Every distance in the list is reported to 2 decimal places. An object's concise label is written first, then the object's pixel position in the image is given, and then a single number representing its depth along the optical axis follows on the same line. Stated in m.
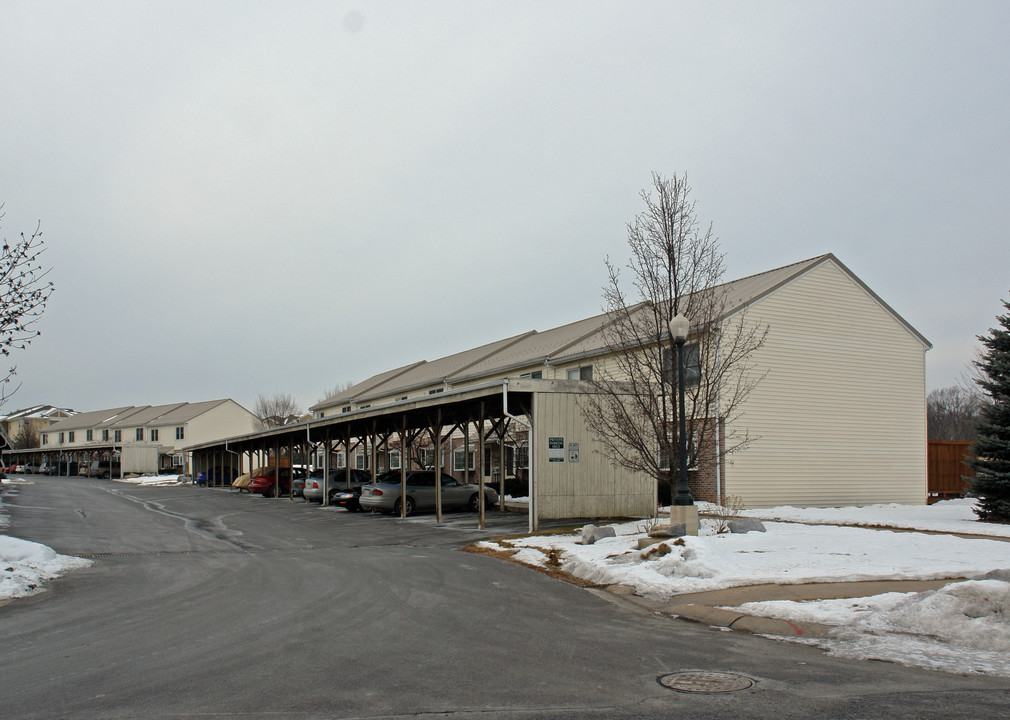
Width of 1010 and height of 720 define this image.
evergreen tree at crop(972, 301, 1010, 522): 20.81
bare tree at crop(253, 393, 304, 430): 113.69
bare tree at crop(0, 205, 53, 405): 12.11
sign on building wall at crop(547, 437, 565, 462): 19.97
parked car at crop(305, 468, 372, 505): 34.44
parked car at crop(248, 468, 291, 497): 44.06
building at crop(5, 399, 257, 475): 81.94
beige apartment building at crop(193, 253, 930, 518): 21.38
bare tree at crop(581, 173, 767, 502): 16.72
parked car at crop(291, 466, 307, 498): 42.98
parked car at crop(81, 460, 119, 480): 80.84
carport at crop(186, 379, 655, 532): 19.73
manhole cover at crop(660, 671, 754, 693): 6.09
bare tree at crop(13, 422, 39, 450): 115.81
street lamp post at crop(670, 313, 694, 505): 13.83
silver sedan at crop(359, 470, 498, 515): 27.08
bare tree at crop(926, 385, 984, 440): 68.81
